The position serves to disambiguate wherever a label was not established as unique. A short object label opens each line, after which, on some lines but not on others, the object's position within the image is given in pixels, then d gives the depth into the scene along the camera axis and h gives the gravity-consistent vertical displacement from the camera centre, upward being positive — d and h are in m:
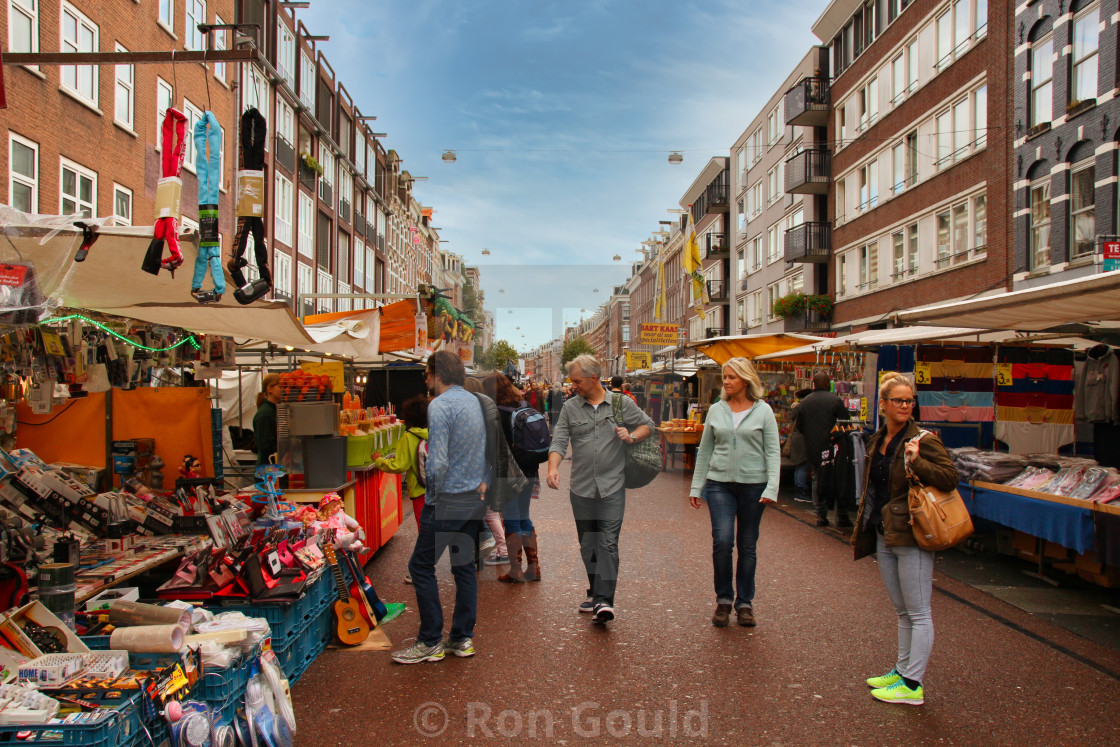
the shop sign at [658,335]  24.56 +1.30
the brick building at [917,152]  19.12 +6.64
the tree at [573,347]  79.38 +2.99
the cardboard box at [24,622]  3.26 -1.11
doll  5.29 -1.10
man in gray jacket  5.36 -0.62
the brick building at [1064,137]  14.82 +5.00
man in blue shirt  4.67 -0.88
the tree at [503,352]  74.69 +2.42
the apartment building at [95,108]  13.54 +5.27
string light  6.39 +0.36
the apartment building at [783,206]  29.75 +7.57
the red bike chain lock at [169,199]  4.32 +0.99
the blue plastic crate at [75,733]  2.68 -1.26
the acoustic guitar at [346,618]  4.97 -1.58
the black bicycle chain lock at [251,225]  4.95 +0.96
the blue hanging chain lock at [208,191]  4.48 +1.07
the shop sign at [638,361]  32.25 +0.59
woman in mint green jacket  5.34 -0.70
